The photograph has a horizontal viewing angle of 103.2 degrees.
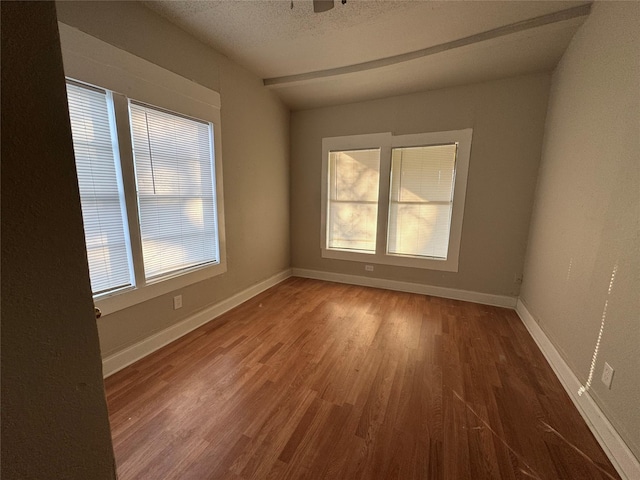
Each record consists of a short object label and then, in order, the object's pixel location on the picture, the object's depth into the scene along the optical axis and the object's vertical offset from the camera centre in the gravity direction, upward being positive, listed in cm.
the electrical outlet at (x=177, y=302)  230 -97
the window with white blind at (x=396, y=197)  316 +2
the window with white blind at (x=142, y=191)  170 +3
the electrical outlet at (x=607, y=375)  139 -94
